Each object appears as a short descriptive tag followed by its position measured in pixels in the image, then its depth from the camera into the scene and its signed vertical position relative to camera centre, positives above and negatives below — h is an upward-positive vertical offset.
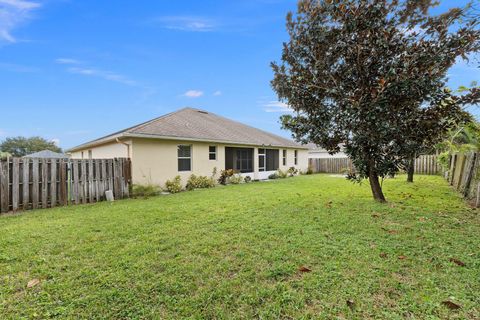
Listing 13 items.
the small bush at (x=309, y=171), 21.67 -1.20
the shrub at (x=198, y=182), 11.65 -1.20
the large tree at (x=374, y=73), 5.44 +2.23
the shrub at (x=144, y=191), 9.55 -1.31
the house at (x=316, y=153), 31.30 +0.69
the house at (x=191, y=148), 10.34 +0.62
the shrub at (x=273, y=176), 17.06 -1.29
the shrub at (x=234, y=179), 13.77 -1.21
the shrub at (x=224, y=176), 13.50 -1.00
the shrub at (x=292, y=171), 19.00 -1.07
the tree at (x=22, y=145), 40.91 +2.78
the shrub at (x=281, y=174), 17.47 -1.19
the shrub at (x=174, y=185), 10.61 -1.19
